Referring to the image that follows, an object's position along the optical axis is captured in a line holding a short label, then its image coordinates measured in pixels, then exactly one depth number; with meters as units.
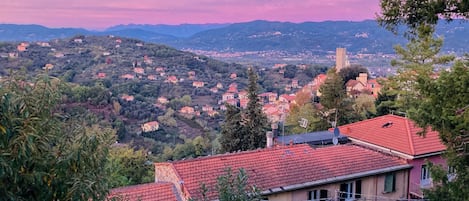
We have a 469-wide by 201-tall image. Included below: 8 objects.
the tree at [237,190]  5.82
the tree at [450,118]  8.43
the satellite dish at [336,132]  18.74
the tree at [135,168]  23.47
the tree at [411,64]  26.50
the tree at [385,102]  28.86
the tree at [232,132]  25.81
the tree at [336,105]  30.06
